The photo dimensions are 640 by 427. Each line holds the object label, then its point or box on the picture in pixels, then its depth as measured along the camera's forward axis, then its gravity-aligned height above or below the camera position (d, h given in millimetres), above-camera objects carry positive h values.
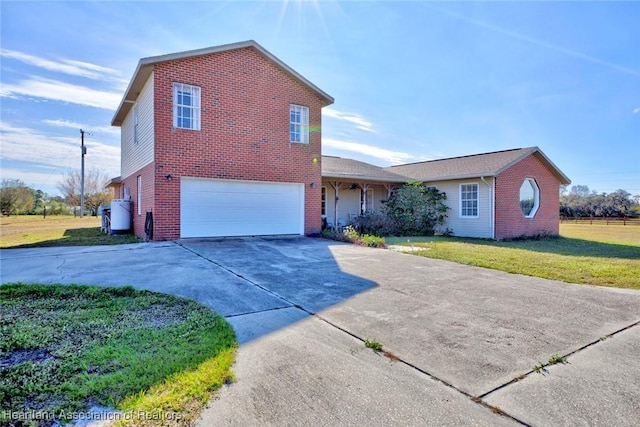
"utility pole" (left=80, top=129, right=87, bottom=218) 31109 +4980
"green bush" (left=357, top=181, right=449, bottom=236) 16234 +186
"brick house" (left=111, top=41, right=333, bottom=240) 10375 +2461
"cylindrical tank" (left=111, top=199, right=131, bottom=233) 13234 -102
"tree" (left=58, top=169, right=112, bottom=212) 39312 +3573
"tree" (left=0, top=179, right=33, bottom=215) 32031 +1625
